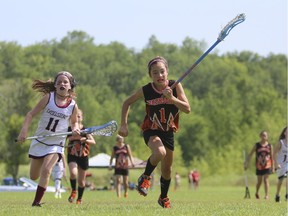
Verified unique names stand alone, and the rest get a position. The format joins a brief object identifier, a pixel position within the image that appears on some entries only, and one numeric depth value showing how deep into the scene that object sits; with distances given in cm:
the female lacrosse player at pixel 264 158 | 2470
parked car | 4288
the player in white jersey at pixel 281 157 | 2261
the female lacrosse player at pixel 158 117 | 1269
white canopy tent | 6395
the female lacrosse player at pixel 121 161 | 2783
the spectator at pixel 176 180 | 5811
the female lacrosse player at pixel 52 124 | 1344
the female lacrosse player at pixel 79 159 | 1855
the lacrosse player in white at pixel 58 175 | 2707
